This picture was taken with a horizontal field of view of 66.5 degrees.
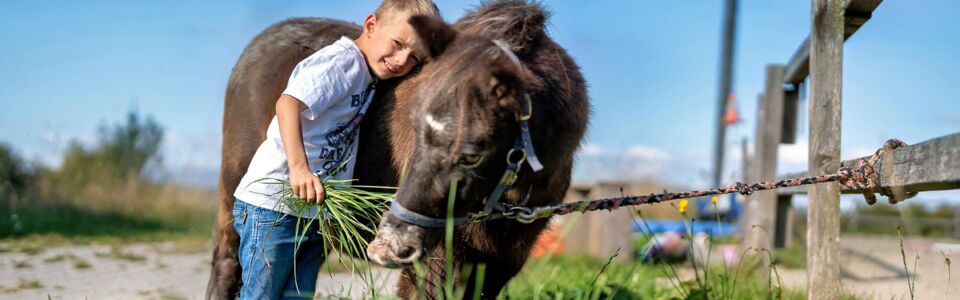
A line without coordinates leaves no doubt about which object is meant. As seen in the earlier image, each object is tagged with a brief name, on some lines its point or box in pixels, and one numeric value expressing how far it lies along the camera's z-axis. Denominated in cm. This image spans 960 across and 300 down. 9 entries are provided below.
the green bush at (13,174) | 1105
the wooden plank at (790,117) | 656
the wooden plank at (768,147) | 661
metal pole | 1627
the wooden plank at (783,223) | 666
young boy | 299
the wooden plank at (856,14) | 337
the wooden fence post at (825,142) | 342
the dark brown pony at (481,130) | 250
